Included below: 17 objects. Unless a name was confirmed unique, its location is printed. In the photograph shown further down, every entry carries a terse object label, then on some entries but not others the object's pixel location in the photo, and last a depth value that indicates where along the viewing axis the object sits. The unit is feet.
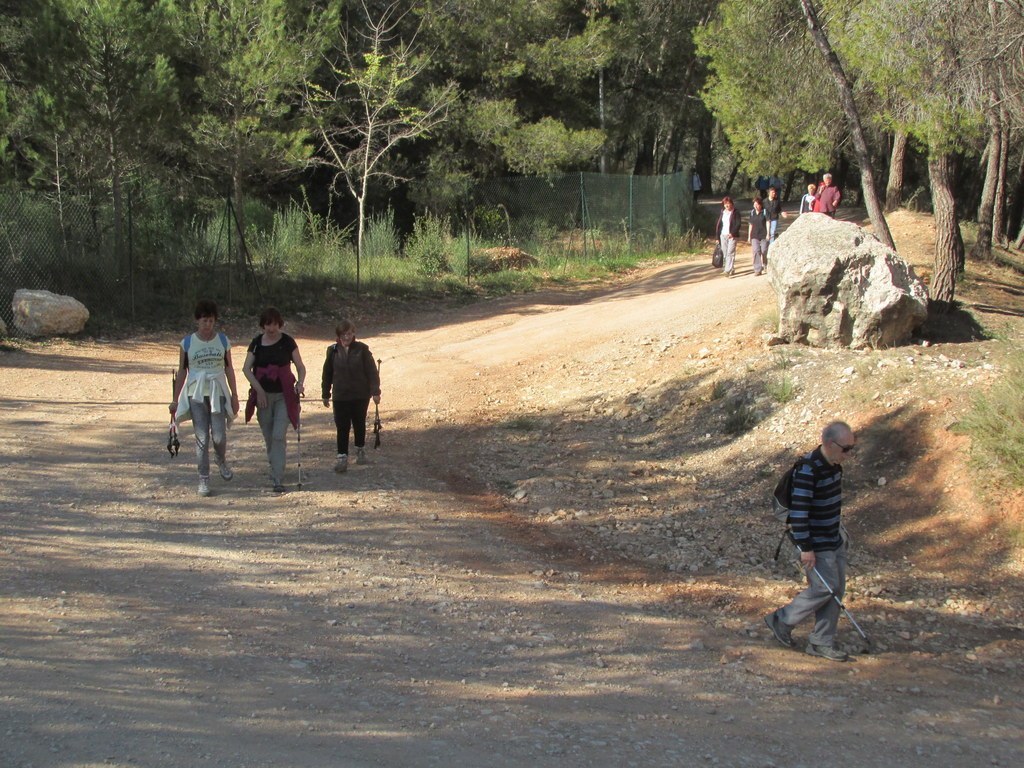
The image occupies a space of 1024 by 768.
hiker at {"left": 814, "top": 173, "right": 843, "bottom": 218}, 64.95
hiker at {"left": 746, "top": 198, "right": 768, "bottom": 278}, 63.62
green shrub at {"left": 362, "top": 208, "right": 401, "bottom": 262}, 73.31
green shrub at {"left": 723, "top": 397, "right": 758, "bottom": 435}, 34.49
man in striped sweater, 19.83
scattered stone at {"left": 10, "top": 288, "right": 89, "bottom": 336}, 49.90
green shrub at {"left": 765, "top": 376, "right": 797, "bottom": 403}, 34.47
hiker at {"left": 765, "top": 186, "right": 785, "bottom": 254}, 69.82
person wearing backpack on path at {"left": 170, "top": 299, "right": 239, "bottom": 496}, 26.89
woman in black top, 27.58
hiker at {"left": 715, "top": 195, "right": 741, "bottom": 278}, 66.64
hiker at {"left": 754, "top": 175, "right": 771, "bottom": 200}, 108.68
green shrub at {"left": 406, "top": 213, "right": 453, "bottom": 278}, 71.77
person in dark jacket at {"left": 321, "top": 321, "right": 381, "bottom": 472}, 29.89
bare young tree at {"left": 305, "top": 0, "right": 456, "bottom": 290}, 72.49
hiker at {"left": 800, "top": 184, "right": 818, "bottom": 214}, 66.03
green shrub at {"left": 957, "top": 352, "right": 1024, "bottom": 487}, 26.30
